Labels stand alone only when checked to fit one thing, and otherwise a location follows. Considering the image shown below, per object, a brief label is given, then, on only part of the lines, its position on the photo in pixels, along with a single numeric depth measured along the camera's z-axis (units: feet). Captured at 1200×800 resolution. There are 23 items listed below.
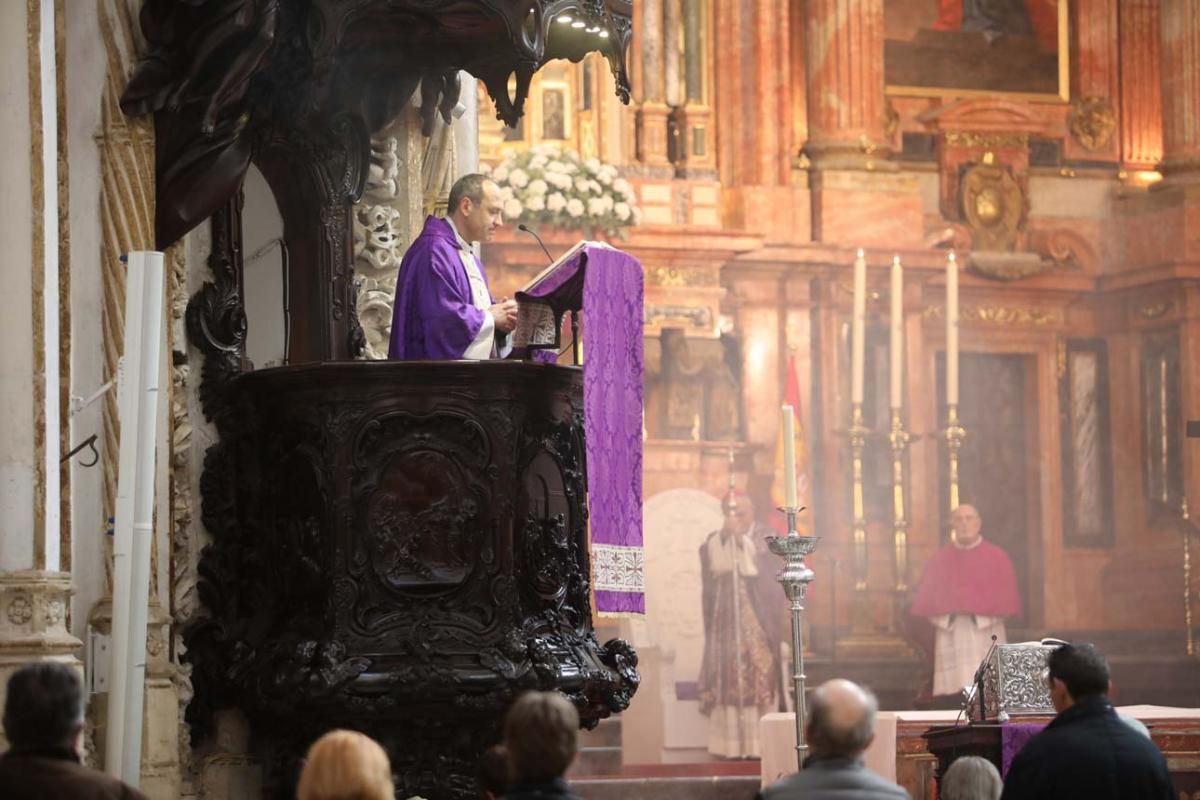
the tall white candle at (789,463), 57.06
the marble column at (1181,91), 124.88
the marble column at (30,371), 46.93
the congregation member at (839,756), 31.86
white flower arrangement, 107.04
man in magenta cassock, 111.96
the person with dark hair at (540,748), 30.78
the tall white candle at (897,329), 112.98
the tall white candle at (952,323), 114.83
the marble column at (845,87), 121.39
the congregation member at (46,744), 30.45
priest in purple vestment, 56.49
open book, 55.26
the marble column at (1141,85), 127.95
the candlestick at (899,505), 116.88
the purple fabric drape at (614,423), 54.19
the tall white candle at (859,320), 113.50
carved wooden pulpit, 52.39
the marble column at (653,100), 118.93
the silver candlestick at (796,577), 55.83
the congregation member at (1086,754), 36.88
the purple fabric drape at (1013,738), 60.44
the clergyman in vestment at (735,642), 104.63
